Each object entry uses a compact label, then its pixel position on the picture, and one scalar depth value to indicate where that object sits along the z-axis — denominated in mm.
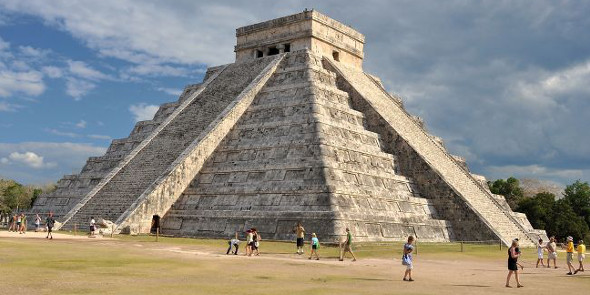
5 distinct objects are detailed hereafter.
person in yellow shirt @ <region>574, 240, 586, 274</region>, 21166
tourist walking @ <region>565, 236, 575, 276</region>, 21328
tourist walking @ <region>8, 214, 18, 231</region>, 32594
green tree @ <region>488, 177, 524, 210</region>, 63969
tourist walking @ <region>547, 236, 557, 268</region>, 22797
